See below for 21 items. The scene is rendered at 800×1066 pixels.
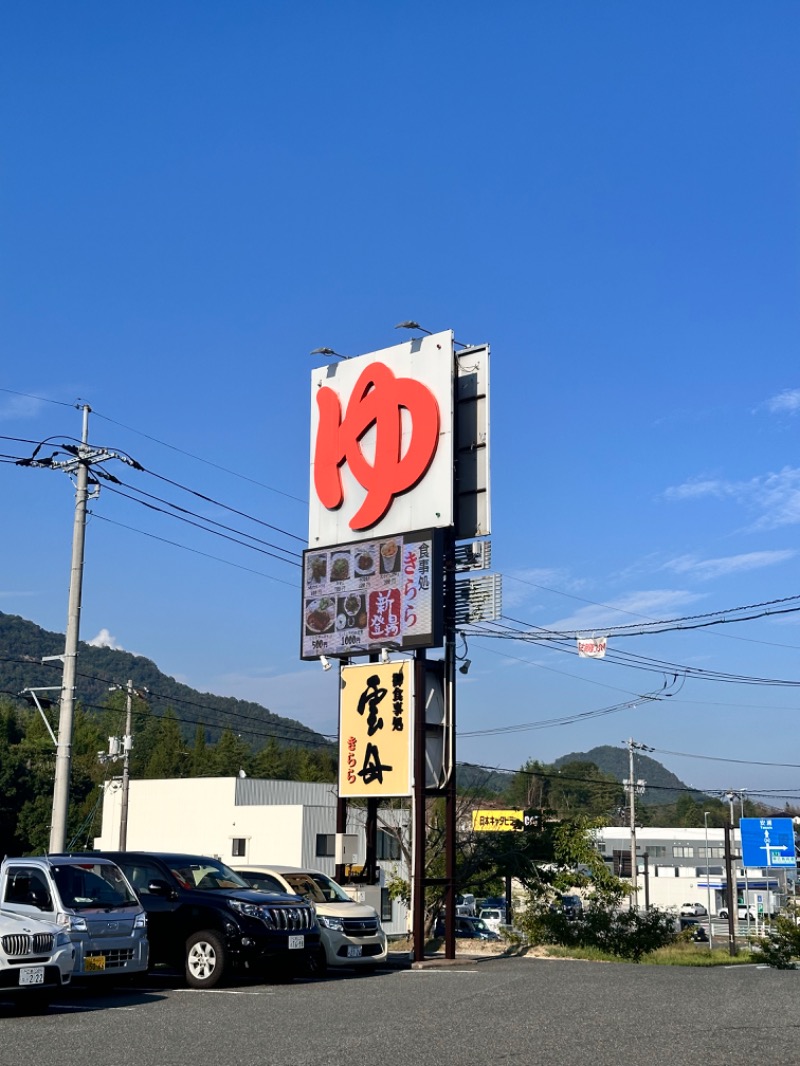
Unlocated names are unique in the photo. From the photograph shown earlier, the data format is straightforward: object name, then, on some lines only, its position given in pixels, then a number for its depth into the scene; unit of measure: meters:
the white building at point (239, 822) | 56.62
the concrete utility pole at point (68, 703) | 23.39
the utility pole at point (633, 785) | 61.53
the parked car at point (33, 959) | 13.12
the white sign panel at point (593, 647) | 38.56
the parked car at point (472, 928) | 46.75
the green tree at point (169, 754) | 130.25
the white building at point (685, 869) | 90.19
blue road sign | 42.25
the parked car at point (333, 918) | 18.66
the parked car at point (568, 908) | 27.81
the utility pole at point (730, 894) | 42.68
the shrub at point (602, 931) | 27.03
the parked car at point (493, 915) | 52.29
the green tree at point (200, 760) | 130.25
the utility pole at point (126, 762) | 45.91
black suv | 16.22
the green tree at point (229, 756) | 132.00
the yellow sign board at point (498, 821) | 30.56
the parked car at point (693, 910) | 94.00
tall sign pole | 22.23
